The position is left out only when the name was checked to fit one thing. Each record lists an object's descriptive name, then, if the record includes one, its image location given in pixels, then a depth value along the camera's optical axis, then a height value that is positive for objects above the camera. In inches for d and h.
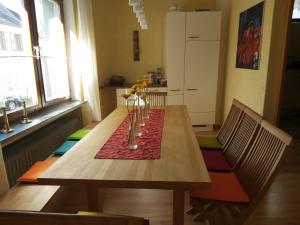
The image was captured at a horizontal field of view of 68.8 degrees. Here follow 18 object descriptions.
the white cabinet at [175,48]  139.6 +11.3
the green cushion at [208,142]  84.3 -30.3
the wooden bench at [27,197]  56.2 -34.5
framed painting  100.7 +13.5
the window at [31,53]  79.8 +5.8
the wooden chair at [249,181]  49.1 -30.1
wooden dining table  41.5 -21.0
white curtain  119.4 +6.6
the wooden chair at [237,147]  67.7 -27.1
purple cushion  68.2 -31.1
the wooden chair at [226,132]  81.7 -25.7
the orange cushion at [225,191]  53.7 -31.7
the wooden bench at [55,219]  23.4 -16.1
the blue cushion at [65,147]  82.2 -30.9
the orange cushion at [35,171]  64.9 -31.8
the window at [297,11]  132.7 +32.0
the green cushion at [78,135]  95.0 -30.0
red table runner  52.5 -20.8
